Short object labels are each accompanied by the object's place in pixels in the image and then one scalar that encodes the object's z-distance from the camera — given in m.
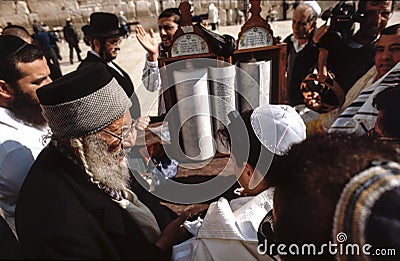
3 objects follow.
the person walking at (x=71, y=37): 10.96
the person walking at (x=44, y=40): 8.58
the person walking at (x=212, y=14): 11.09
